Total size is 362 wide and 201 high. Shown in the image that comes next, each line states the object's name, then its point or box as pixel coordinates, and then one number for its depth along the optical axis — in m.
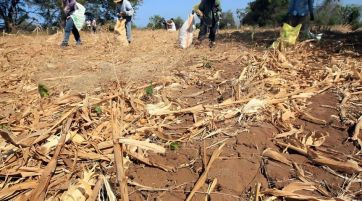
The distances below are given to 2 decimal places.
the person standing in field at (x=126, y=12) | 9.05
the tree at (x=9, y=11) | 22.08
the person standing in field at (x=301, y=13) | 7.92
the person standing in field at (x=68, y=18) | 8.55
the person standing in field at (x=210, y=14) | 8.34
